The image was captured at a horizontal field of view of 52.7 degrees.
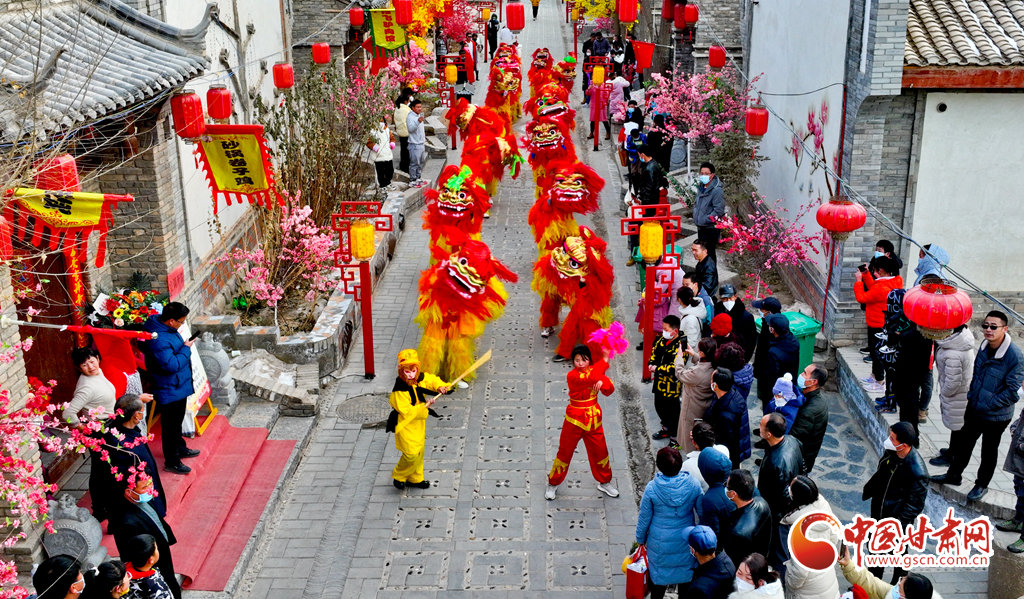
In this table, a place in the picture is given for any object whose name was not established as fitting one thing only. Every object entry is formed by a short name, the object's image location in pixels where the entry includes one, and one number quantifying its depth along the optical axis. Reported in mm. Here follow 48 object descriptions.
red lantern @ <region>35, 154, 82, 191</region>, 7066
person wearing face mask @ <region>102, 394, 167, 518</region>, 7152
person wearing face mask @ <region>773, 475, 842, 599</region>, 6141
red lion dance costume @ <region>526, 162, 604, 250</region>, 12750
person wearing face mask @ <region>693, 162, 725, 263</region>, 12930
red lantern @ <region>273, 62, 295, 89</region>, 14820
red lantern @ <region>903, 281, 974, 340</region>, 7211
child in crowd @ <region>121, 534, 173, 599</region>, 6098
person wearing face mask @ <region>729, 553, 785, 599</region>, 5699
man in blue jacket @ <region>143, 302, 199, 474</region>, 8703
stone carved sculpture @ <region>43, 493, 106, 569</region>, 7434
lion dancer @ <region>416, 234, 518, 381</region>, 10492
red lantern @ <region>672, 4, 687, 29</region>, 19823
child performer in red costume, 8570
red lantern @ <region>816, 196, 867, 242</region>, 9328
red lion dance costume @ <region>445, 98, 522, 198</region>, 15211
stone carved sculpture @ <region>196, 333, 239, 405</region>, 10070
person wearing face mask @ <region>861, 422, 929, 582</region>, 6922
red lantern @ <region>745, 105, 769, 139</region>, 12555
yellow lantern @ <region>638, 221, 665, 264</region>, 10555
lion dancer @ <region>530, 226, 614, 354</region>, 10969
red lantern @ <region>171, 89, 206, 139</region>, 9883
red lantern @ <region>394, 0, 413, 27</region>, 19355
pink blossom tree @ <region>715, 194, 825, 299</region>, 11641
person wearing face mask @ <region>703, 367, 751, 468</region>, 7988
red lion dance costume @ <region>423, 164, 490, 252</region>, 12266
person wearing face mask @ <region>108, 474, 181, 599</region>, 6906
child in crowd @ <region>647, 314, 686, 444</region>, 9172
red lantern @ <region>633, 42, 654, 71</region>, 19484
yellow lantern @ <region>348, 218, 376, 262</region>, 10930
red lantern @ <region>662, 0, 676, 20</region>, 21391
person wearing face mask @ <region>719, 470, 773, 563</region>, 6488
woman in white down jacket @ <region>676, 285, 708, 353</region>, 9805
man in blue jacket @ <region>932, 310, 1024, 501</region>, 7891
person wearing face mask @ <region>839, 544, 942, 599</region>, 6094
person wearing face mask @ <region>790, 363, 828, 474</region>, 7859
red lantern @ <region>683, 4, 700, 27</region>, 18438
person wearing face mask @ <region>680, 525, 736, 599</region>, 6160
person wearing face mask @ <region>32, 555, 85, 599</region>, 5660
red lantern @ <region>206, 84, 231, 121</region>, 10766
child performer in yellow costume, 8859
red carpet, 8008
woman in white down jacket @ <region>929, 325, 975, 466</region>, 8398
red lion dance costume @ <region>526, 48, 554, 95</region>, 21109
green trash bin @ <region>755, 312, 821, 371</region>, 10719
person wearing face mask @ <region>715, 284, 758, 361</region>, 9898
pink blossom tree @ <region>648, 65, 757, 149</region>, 15188
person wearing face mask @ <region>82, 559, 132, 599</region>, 5801
